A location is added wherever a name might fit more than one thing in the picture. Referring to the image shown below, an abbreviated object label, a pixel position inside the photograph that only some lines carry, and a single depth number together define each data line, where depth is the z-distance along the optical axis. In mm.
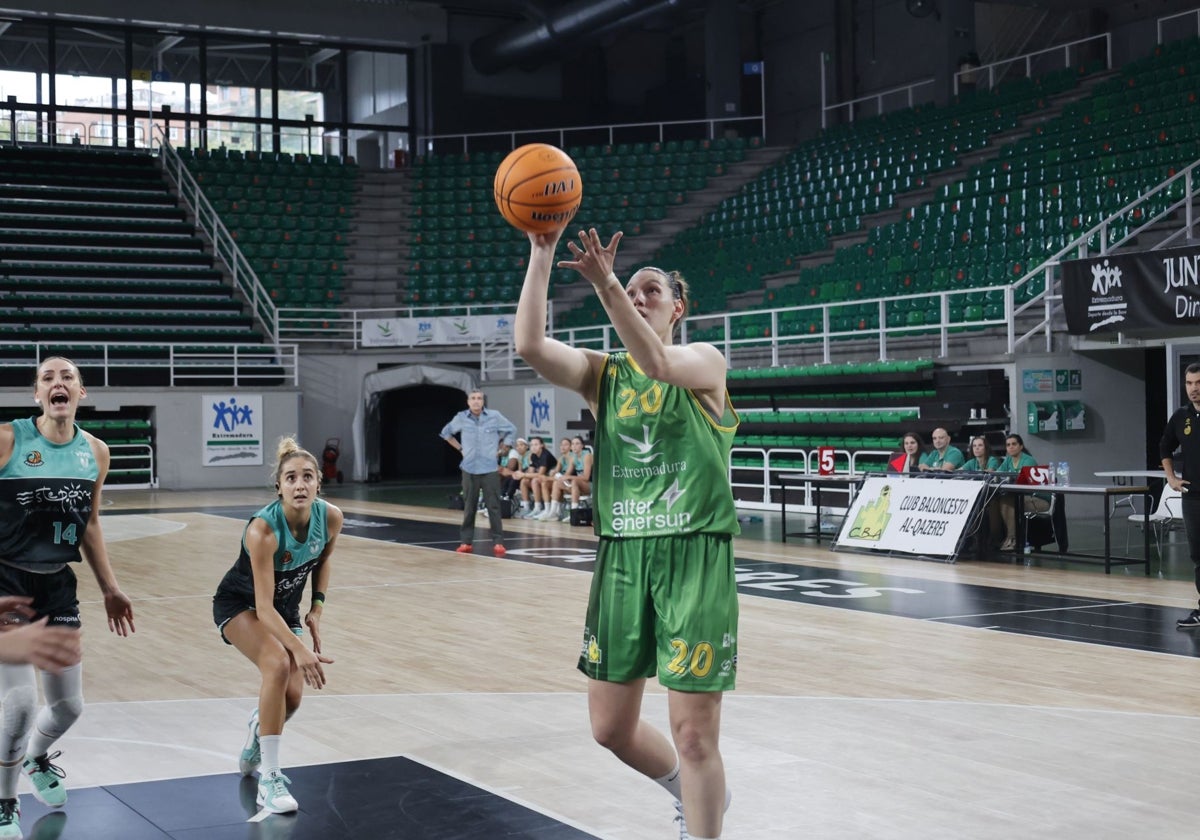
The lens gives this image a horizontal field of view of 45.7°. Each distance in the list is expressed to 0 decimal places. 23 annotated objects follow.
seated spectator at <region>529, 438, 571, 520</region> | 19562
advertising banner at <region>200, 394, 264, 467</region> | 27188
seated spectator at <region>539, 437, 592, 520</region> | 18969
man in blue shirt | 15461
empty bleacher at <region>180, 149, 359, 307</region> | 31344
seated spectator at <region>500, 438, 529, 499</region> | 20453
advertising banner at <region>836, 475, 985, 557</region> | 13914
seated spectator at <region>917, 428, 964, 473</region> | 14727
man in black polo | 9383
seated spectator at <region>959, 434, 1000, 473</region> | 14727
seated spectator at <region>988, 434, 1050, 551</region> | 14328
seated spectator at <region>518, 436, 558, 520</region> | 19938
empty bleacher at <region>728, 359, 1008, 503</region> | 17391
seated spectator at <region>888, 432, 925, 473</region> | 15297
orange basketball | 4031
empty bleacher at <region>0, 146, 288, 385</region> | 27672
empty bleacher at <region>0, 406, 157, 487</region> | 26750
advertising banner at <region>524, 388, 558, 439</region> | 25125
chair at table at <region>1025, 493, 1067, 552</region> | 14320
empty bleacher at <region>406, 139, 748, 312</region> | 31703
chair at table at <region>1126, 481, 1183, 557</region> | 14898
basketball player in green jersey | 3918
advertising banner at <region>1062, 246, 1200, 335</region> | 15609
